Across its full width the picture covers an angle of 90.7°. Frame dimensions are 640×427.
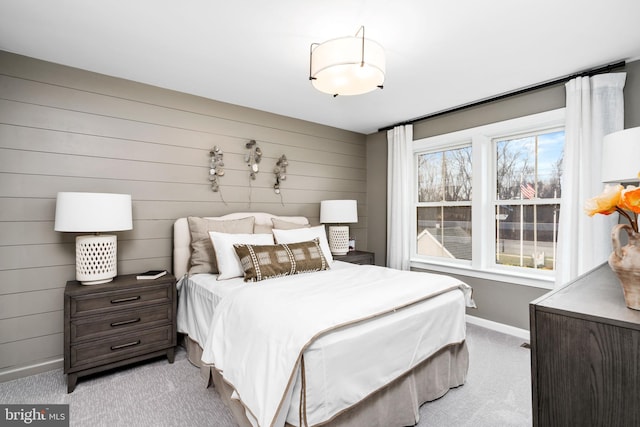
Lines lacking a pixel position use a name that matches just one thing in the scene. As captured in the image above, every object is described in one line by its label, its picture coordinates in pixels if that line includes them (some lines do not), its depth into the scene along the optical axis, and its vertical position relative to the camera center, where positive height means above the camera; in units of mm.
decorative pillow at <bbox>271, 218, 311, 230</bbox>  3441 -120
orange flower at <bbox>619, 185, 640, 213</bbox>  889 +43
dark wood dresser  836 -421
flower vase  915 -150
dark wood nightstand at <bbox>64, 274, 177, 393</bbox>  2213 -831
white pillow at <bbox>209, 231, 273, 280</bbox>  2633 -337
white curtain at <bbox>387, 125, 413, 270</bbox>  4125 +218
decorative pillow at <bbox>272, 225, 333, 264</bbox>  3152 -235
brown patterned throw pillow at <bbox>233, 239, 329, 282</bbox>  2535 -394
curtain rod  2581 +1208
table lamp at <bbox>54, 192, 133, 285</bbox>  2232 -81
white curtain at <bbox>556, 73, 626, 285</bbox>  2531 +395
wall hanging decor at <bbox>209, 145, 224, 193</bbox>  3309 +480
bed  1396 -690
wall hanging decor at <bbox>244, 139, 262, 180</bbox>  3572 +629
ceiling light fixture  1770 +863
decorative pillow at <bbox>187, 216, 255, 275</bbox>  2832 -221
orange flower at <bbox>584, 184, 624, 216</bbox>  936 +36
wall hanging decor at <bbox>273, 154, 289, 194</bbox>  3799 +516
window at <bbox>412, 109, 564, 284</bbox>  3170 +185
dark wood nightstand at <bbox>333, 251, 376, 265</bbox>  3824 -543
